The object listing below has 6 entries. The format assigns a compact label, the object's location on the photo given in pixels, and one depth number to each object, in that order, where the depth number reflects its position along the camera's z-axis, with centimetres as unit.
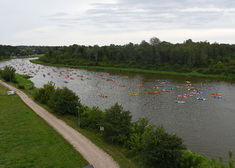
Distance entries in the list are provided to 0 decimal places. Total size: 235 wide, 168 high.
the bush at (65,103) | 3550
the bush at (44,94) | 4359
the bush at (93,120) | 2993
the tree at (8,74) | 7169
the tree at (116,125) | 2520
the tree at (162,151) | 1897
